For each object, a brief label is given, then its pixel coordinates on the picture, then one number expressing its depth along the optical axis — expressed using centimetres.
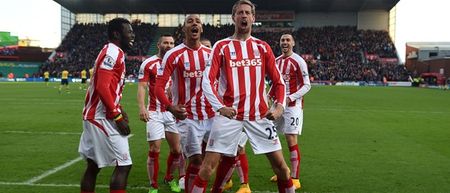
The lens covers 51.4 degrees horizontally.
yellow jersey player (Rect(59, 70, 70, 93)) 2977
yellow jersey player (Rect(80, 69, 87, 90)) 3422
